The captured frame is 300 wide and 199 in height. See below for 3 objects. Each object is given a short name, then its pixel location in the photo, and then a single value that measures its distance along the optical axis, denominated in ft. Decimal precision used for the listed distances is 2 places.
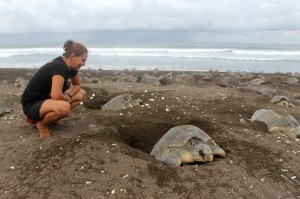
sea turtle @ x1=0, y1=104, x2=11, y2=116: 19.12
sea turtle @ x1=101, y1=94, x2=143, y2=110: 19.56
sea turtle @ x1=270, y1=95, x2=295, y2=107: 22.32
